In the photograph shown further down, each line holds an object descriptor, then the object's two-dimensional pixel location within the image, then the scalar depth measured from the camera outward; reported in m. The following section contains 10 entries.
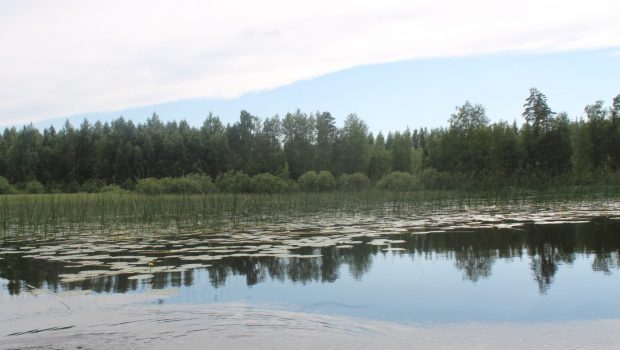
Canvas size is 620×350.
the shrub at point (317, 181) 47.22
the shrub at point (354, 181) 46.35
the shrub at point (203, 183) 37.78
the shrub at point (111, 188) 38.25
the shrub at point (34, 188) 46.12
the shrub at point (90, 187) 45.17
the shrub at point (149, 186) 34.91
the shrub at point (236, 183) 41.69
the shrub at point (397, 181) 42.25
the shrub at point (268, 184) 40.53
